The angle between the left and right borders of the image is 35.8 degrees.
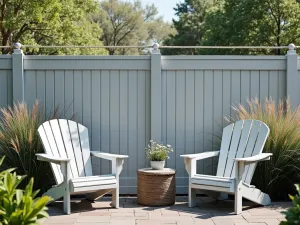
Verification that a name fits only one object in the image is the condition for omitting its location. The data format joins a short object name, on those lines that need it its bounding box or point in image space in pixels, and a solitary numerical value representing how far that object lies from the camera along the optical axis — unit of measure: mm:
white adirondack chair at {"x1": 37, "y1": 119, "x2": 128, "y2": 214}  4312
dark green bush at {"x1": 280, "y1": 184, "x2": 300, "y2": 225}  2326
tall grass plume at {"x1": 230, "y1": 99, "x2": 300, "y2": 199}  4750
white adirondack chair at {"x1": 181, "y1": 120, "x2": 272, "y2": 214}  4312
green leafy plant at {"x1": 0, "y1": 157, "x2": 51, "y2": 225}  2420
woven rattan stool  4641
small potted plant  4793
